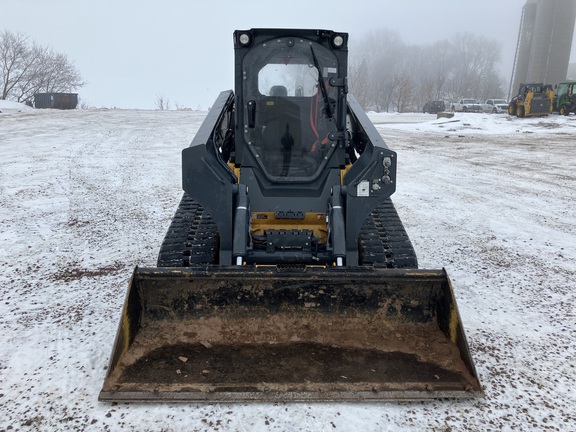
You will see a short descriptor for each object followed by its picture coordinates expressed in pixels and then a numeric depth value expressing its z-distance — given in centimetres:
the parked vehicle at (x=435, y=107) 4791
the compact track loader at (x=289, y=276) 323
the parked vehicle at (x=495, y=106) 3959
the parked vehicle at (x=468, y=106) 4031
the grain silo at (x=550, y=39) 5266
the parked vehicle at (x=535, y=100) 2714
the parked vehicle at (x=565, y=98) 2821
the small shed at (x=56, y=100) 3662
